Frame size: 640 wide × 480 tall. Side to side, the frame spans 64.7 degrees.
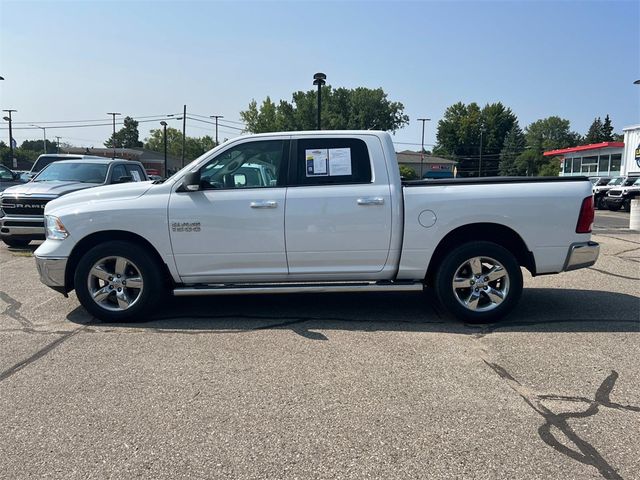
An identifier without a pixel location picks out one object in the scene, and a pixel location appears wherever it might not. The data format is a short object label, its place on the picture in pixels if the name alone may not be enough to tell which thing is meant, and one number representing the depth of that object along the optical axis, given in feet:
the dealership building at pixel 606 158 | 124.63
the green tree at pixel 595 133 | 375.53
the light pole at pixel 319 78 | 71.31
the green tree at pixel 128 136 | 447.01
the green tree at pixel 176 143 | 400.45
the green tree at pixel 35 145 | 472.03
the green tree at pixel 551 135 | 422.41
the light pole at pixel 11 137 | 169.99
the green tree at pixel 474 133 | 352.08
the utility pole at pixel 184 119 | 206.39
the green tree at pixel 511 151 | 321.52
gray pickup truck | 32.14
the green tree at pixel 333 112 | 284.41
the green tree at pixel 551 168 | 248.03
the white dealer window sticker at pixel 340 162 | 17.63
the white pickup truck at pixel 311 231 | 17.12
